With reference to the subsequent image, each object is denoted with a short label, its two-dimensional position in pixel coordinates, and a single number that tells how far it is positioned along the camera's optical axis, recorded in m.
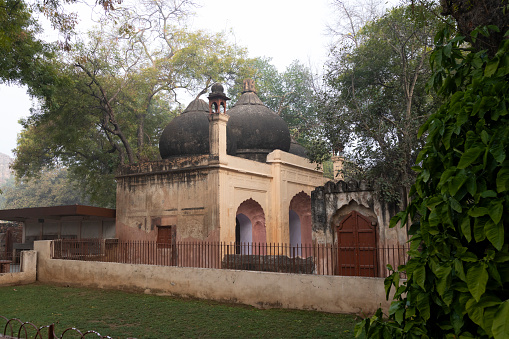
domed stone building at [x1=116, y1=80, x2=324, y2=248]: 15.23
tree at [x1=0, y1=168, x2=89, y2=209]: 45.31
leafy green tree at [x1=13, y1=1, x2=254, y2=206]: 21.01
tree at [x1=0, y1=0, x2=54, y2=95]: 14.24
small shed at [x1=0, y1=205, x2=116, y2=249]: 17.28
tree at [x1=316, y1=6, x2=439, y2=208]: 12.26
